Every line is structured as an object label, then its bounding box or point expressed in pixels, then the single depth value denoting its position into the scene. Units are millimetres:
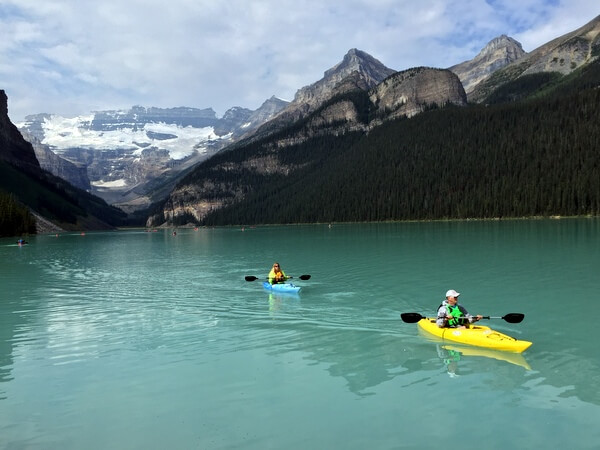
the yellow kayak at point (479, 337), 19984
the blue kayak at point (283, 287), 37438
